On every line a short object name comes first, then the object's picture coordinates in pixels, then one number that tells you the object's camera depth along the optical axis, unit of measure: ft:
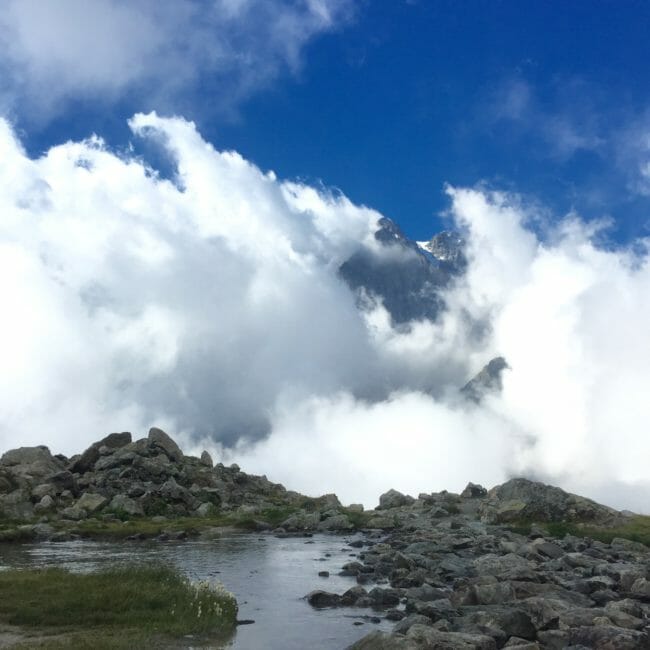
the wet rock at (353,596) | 103.04
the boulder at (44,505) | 240.40
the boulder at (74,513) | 234.44
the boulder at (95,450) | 298.15
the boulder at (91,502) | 244.22
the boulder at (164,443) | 319.06
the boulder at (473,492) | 334.24
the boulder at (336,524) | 242.78
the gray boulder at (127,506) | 246.88
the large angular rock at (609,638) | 70.44
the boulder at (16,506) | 229.25
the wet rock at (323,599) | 102.89
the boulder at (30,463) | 278.81
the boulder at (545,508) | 246.27
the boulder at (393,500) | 321.73
